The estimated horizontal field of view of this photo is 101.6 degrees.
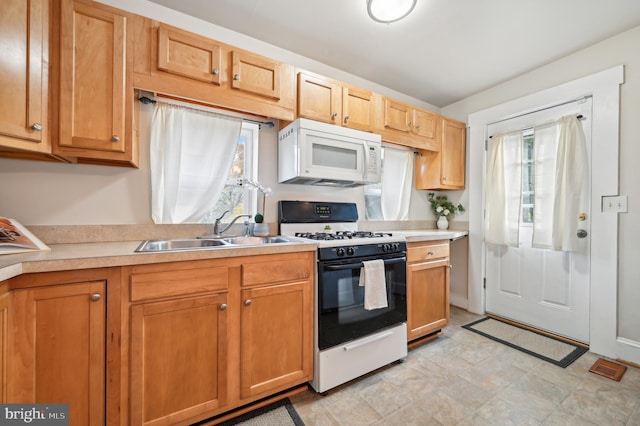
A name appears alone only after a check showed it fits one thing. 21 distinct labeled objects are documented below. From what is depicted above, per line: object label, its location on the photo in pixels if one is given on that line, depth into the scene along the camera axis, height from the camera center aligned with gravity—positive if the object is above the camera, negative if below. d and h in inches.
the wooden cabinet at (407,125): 94.5 +33.9
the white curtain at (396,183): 116.4 +13.3
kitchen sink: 62.2 -8.4
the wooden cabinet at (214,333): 47.4 -25.2
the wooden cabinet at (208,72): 58.7 +34.4
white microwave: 75.6 +17.9
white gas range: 64.6 -25.1
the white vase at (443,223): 127.0 -4.9
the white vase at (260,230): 79.0 -5.7
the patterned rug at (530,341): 81.9 -44.7
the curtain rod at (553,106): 87.8 +39.5
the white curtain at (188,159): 70.2 +14.8
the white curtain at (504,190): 104.4 +9.8
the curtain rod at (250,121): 67.6 +28.7
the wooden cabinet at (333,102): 77.9 +35.0
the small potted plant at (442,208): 126.3 +2.4
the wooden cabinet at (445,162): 114.5 +23.3
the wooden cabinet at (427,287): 84.4 -25.4
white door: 88.9 -24.2
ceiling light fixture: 65.2 +52.5
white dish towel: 69.9 -19.5
